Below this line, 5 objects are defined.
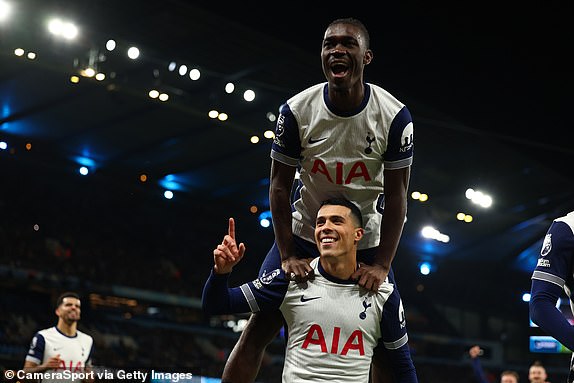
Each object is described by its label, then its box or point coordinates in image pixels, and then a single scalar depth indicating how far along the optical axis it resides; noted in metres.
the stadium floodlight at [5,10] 14.33
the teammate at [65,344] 9.25
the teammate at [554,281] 3.33
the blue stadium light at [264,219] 24.97
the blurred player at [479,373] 10.16
